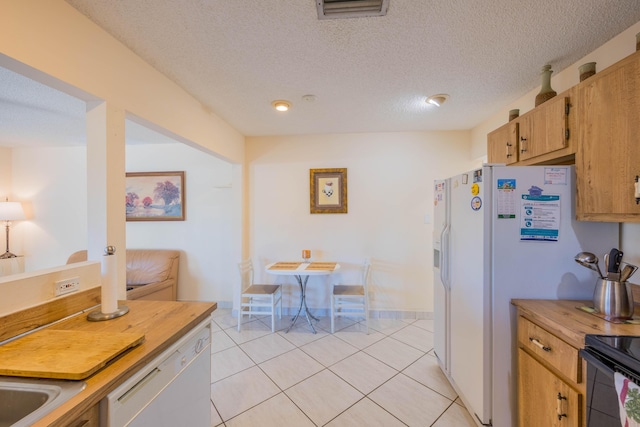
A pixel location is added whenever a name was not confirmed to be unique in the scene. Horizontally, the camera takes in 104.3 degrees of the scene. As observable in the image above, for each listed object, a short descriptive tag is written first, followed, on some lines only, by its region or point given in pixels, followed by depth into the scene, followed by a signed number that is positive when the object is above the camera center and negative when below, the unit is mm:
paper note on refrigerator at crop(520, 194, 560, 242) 1460 -28
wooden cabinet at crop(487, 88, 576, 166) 1450 +513
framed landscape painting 3578 +231
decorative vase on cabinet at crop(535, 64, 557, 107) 1701 +867
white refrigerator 1462 -255
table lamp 3318 +21
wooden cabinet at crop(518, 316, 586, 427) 1091 -816
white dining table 2775 -658
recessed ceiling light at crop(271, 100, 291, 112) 2365 +1045
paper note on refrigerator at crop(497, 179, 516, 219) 1479 +80
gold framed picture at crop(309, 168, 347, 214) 3324 +299
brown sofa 3176 -765
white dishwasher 804 -696
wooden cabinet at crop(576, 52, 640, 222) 1144 +335
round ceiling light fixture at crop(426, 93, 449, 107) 2236 +1039
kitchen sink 731 -534
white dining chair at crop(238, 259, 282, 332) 2926 -975
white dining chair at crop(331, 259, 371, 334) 2848 -1092
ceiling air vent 1250 +1044
